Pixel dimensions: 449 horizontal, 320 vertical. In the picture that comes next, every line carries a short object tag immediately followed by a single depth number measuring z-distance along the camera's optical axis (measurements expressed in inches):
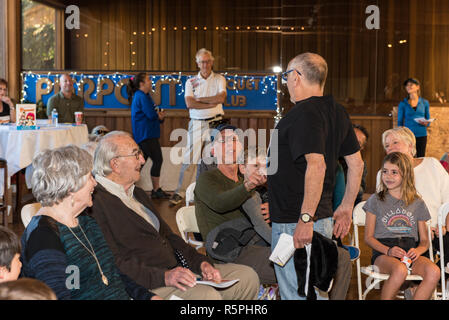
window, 370.0
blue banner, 354.0
